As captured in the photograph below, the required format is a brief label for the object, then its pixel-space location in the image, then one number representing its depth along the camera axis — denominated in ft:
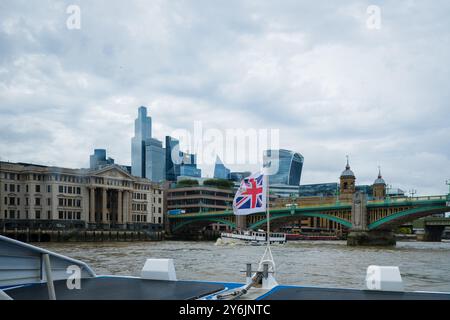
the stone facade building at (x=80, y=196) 266.77
